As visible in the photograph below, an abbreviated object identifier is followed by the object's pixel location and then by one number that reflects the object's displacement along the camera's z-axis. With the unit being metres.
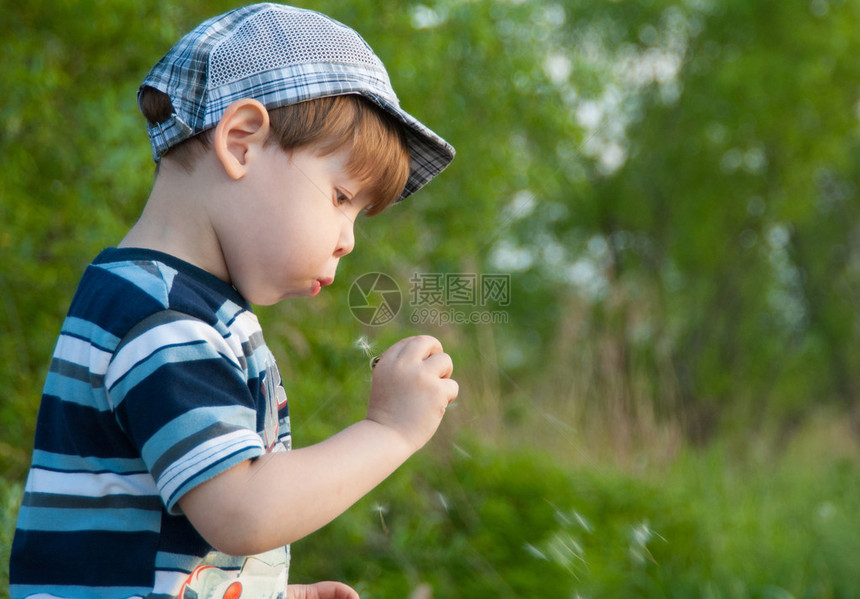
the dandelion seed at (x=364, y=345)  1.36
